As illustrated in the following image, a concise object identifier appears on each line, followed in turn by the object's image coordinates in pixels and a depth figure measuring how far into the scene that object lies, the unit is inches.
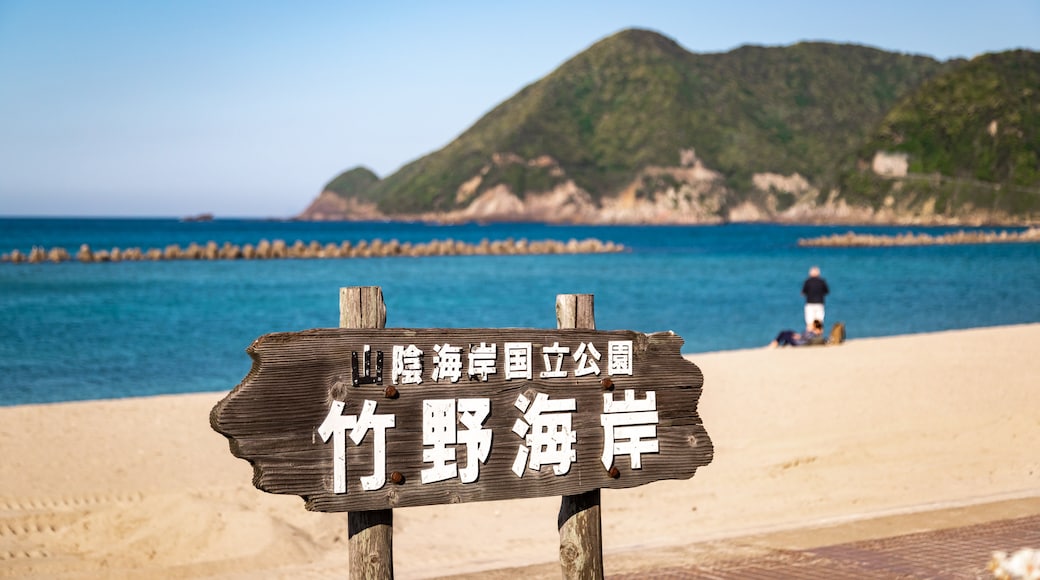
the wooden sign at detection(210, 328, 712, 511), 174.6
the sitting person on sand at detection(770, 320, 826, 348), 800.9
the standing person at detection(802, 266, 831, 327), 816.9
